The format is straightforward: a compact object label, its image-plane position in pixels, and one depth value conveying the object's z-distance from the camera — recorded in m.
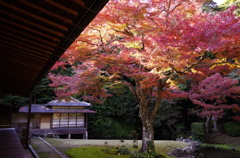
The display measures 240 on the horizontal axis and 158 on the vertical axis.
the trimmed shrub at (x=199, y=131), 13.96
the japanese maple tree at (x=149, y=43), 5.04
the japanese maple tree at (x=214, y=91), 12.63
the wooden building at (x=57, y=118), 16.41
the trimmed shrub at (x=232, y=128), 14.02
